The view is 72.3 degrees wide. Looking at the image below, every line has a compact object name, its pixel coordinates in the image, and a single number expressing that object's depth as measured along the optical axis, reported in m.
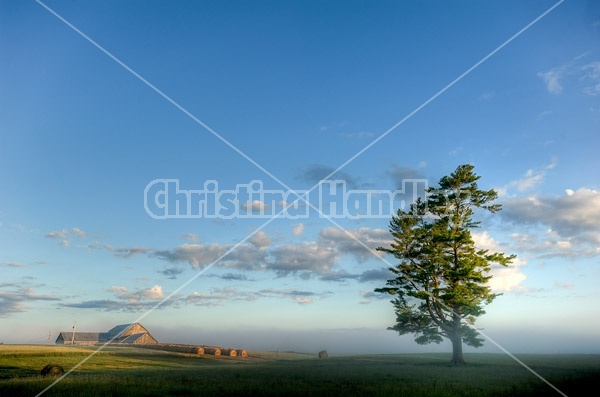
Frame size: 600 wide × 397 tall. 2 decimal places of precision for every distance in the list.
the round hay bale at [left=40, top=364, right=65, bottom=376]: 31.04
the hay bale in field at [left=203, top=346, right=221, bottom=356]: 77.54
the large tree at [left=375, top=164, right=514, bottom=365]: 42.94
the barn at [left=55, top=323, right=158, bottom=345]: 112.99
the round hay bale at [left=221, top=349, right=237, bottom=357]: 78.12
